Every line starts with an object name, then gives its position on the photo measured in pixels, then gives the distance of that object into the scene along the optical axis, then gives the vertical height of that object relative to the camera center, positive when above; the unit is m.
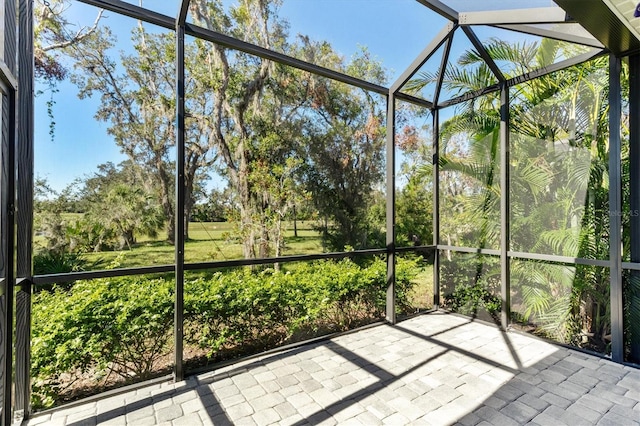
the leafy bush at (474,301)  3.98 -1.20
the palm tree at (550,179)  3.19 +0.40
